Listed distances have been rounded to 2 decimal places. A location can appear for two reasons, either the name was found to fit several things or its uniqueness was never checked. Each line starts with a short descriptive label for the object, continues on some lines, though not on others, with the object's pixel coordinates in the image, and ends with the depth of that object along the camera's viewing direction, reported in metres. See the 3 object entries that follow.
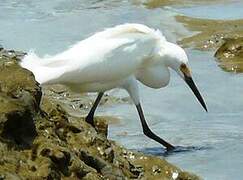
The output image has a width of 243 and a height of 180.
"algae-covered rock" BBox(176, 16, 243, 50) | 15.23
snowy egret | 8.18
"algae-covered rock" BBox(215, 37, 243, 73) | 13.12
